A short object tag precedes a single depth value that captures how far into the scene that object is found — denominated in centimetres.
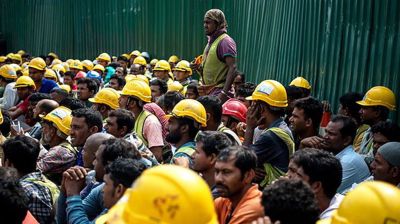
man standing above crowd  882
